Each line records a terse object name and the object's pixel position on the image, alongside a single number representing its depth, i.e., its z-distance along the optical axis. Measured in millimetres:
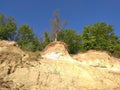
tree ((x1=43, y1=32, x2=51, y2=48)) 21638
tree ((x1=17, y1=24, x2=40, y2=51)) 21371
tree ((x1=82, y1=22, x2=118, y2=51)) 21004
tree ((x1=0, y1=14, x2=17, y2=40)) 21129
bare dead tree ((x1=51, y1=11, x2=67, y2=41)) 20604
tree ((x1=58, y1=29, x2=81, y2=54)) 21787
